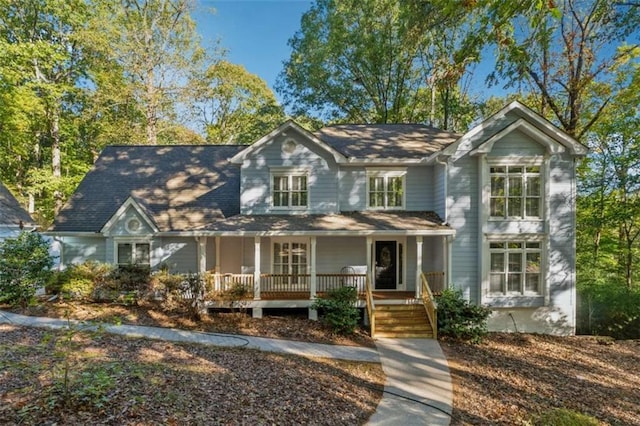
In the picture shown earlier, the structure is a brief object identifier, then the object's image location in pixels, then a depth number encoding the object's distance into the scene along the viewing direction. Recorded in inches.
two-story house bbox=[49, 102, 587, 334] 465.7
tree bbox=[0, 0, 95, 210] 804.0
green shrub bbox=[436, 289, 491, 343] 410.9
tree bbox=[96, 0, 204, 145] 850.8
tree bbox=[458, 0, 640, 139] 574.6
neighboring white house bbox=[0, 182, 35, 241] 623.2
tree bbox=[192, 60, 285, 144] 1121.4
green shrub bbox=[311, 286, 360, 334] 414.0
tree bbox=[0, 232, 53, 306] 466.9
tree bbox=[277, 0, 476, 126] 961.5
